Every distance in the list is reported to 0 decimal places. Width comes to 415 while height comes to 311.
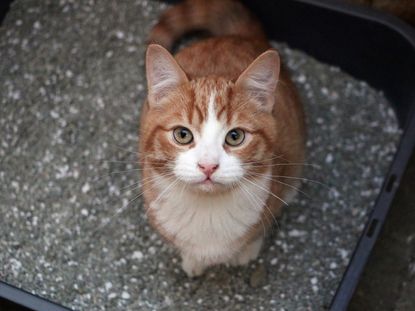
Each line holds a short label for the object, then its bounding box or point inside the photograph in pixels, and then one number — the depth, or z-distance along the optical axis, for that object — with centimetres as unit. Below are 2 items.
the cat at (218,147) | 59
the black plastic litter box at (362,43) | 75
